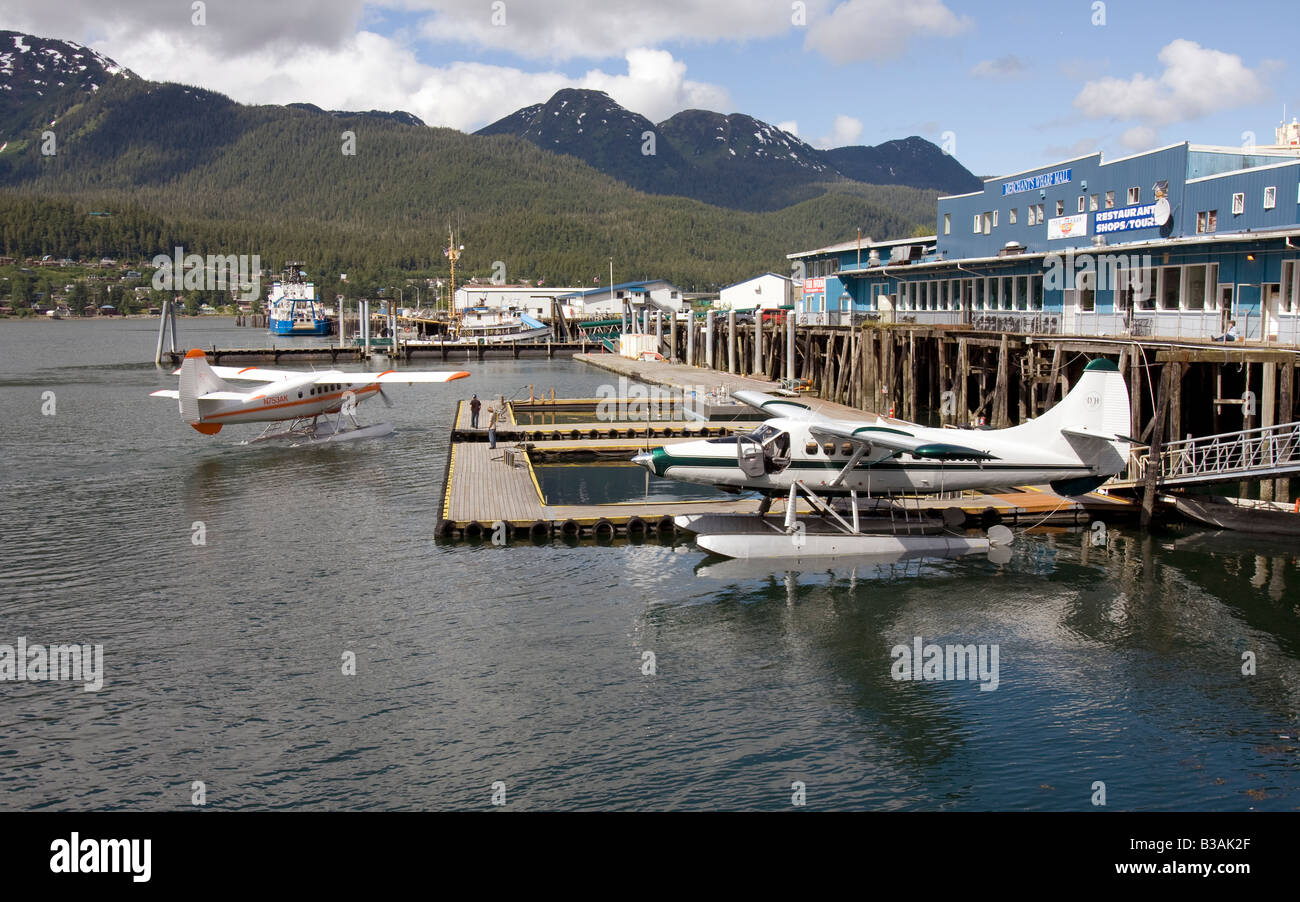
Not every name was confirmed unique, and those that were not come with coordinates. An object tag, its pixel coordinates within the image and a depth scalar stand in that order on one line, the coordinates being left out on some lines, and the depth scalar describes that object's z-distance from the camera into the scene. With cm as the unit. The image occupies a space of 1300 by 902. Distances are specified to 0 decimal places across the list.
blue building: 3544
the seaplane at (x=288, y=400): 4212
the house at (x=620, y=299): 15262
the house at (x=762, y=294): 12762
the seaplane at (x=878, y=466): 2616
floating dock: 2847
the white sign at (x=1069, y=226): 4756
